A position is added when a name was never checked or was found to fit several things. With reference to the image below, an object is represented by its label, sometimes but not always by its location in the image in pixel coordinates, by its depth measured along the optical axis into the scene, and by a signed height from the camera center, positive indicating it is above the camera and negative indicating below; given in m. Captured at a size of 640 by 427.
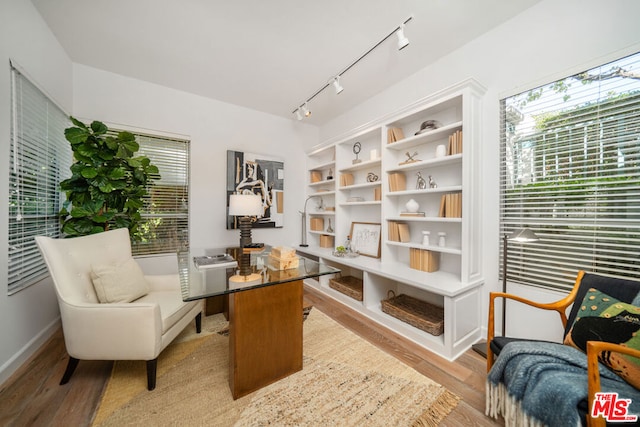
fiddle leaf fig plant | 2.16 +0.32
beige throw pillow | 1.67 -0.52
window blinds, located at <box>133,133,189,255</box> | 3.04 +0.19
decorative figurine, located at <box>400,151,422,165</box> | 2.57 +0.64
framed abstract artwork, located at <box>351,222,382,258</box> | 3.04 -0.33
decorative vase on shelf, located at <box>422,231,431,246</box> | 2.40 -0.26
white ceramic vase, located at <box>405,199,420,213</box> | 2.58 +0.09
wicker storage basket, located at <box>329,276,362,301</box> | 2.84 -0.95
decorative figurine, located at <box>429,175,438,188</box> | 2.49 +0.33
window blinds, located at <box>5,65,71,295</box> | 1.74 +0.33
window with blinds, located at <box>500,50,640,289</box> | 1.50 +0.28
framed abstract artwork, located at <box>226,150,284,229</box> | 3.53 +0.52
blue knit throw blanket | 0.95 -0.76
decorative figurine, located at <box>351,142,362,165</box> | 3.41 +0.97
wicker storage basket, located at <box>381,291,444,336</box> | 2.05 -0.97
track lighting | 1.94 +1.65
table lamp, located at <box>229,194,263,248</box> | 1.99 +0.08
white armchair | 1.44 -0.65
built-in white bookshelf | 2.04 +0.08
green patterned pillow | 1.02 -0.57
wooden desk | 1.45 -0.70
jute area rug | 1.32 -1.15
